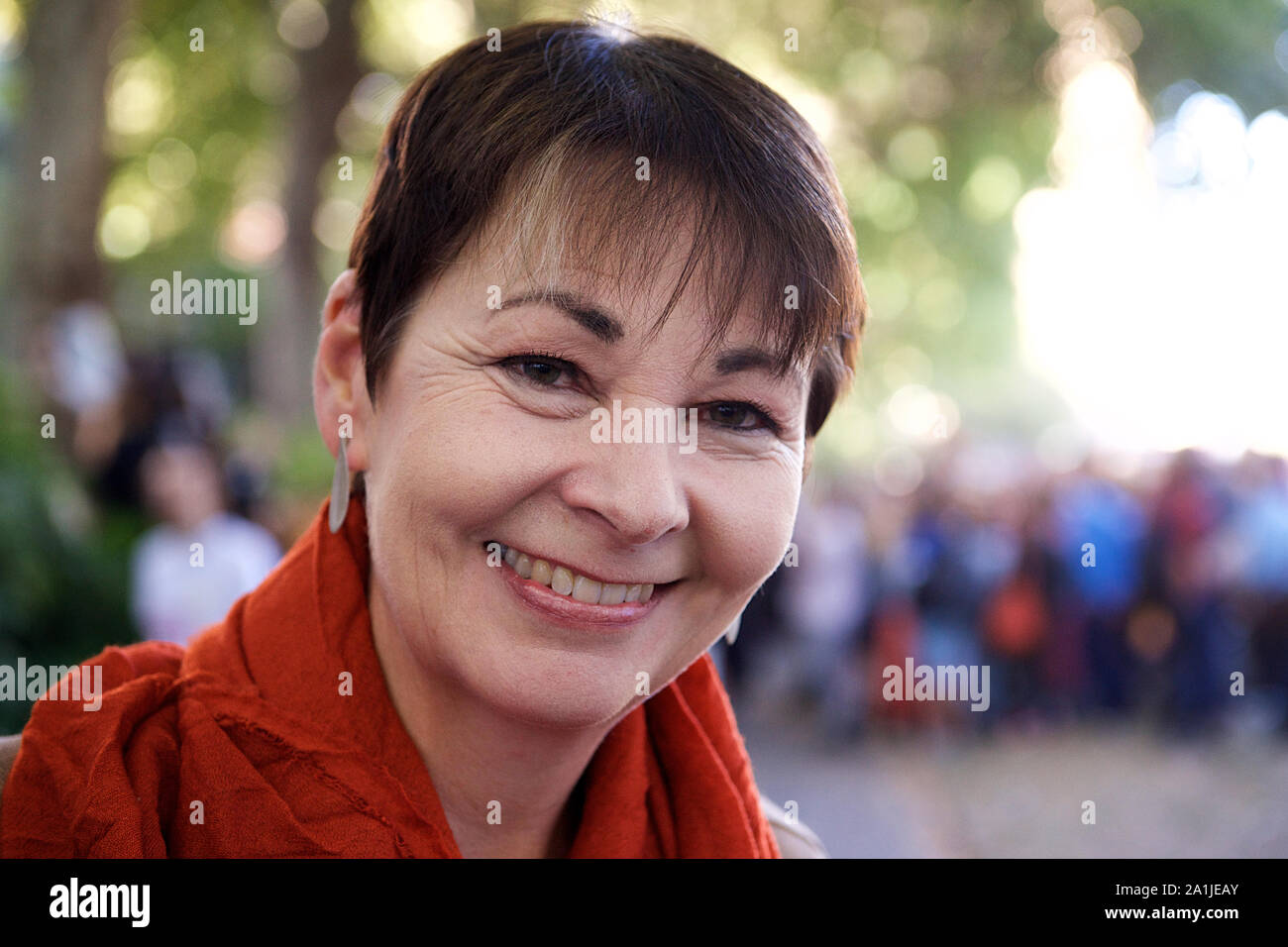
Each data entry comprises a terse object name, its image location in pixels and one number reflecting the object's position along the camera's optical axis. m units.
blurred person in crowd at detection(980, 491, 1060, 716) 9.49
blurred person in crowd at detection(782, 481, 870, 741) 9.43
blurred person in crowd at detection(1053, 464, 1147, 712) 9.70
